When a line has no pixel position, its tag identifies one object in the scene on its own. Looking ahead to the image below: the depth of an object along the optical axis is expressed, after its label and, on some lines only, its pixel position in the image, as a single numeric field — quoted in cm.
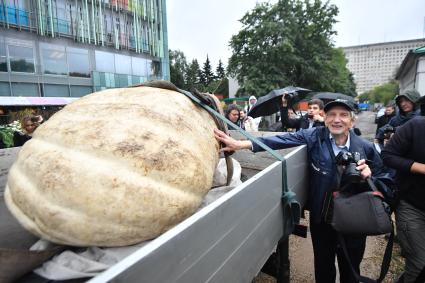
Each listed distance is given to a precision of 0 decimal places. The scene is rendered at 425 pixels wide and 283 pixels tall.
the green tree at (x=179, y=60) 6560
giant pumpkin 125
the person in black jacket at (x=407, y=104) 459
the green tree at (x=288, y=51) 3069
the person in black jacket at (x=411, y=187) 262
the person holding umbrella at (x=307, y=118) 490
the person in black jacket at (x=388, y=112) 754
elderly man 260
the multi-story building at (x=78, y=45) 1959
